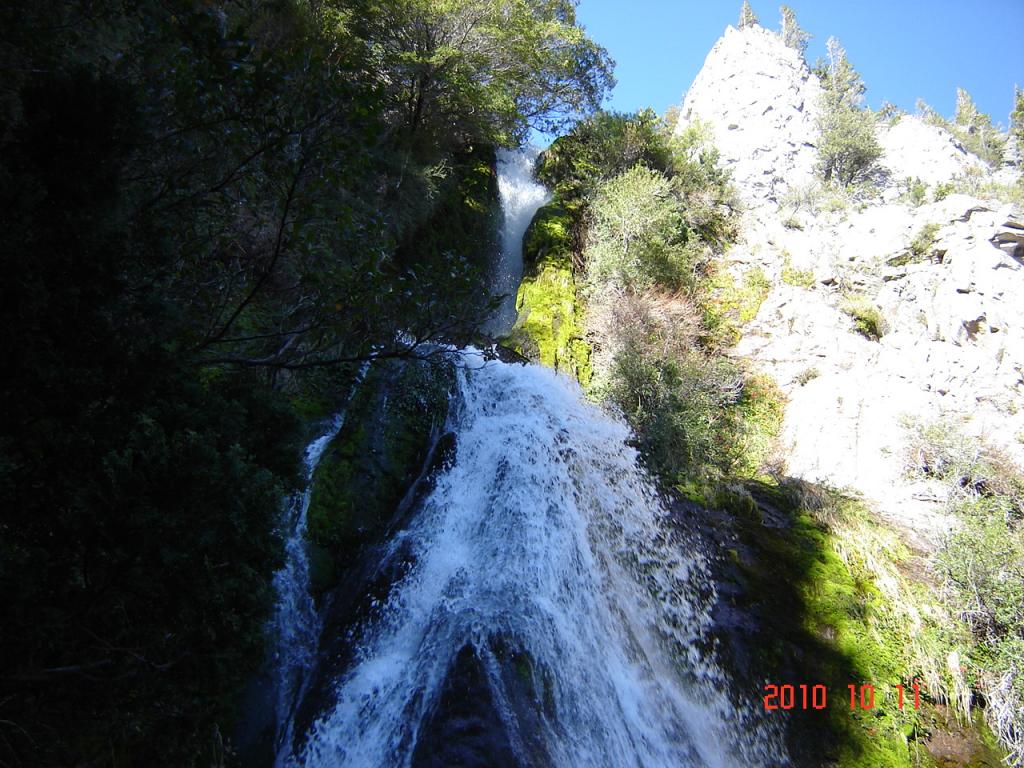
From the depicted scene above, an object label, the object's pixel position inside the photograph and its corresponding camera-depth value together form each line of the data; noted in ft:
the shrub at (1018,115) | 90.13
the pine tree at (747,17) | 141.13
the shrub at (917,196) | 46.22
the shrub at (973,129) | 114.01
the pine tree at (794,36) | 143.43
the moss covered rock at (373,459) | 19.84
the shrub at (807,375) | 35.65
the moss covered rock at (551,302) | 36.42
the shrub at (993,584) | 16.70
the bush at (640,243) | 39.91
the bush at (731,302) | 40.29
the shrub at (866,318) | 37.83
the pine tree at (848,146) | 84.64
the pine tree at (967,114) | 124.16
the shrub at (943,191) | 48.07
